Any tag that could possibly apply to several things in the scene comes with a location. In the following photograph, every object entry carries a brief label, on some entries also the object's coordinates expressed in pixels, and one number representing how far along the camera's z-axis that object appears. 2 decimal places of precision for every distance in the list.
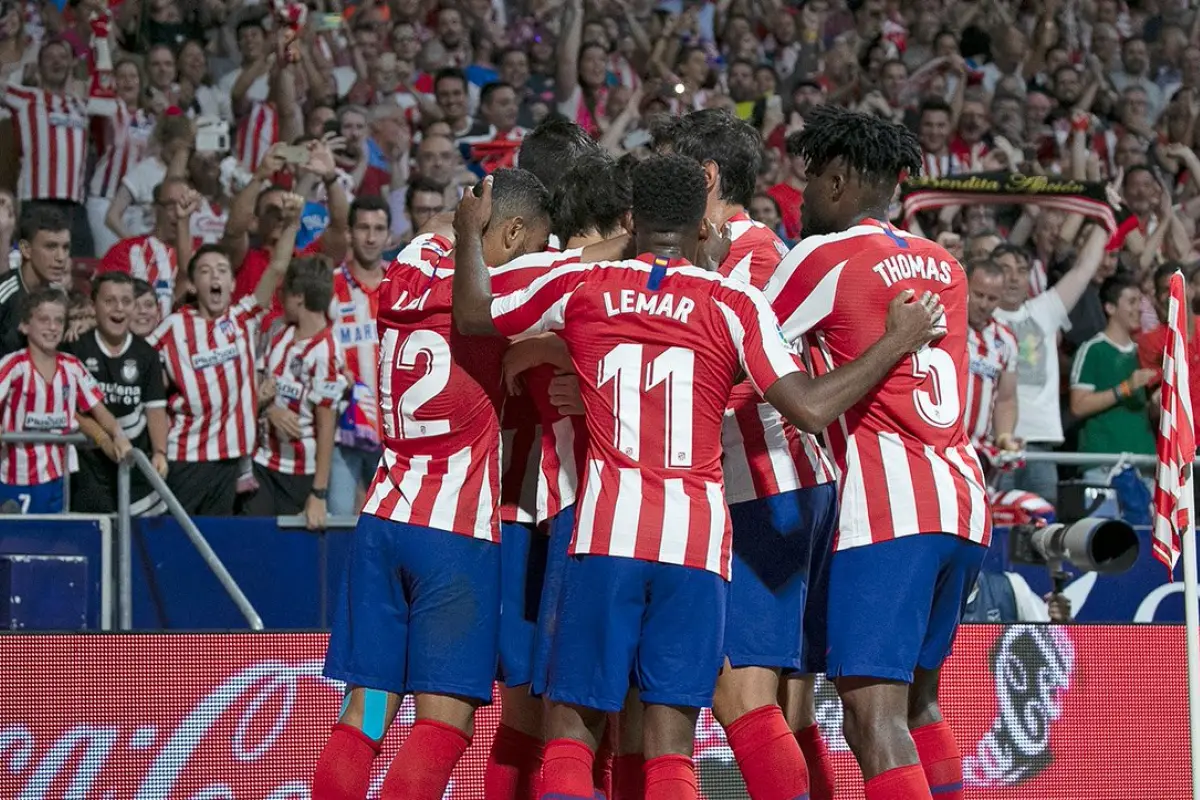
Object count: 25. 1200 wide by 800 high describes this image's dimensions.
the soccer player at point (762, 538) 9.89
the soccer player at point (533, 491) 10.15
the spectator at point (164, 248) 20.20
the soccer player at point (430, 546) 9.84
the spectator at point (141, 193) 21.83
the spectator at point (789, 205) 20.78
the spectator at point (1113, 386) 20.64
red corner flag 10.52
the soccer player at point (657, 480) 8.93
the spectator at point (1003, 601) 17.89
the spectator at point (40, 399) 17.12
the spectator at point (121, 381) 17.37
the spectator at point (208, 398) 18.16
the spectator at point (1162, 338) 19.87
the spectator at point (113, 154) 22.30
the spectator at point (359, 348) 18.42
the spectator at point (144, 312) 18.30
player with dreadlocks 9.52
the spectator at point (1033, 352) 20.44
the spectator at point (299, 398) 18.05
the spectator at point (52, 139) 21.81
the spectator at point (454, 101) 24.45
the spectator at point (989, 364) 19.19
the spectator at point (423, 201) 20.30
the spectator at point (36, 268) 18.11
